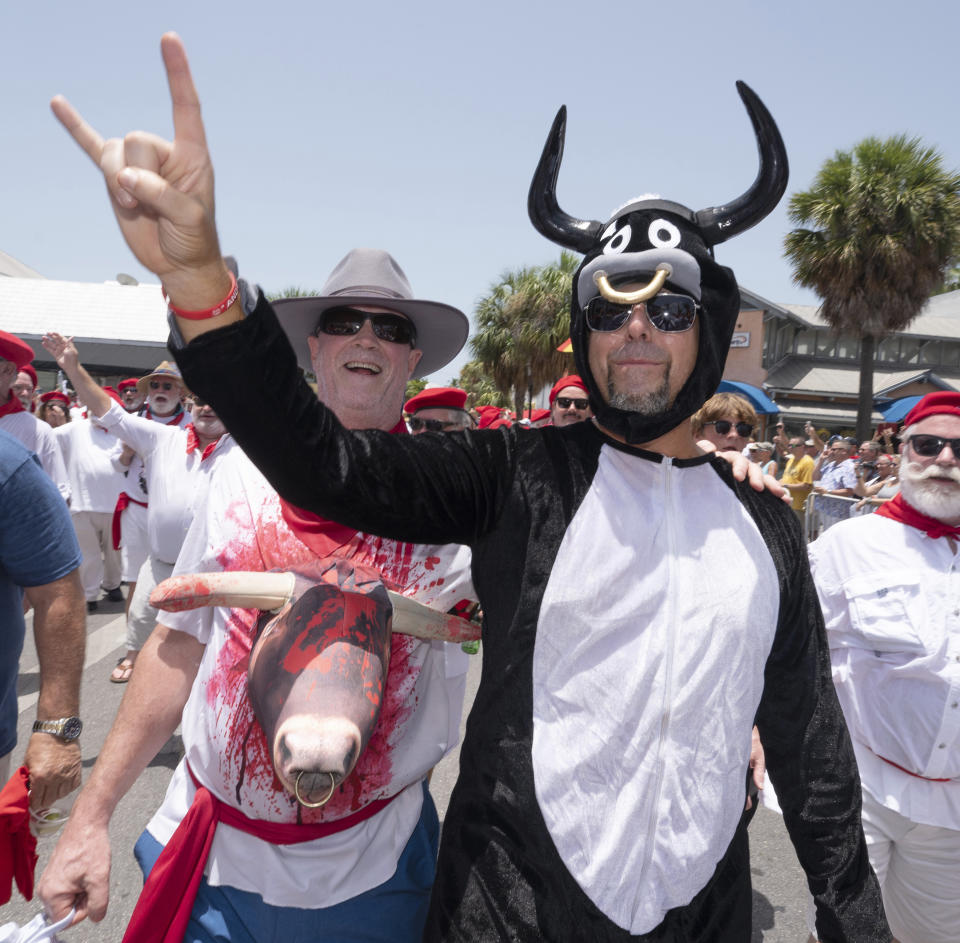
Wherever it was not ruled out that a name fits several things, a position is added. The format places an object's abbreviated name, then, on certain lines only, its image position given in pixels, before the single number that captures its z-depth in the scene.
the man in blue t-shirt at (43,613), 2.29
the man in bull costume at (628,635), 1.43
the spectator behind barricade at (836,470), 11.30
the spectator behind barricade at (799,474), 11.80
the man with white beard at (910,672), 2.69
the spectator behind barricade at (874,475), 10.38
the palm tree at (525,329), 28.31
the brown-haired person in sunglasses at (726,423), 4.46
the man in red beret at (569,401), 6.14
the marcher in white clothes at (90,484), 7.40
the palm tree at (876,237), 18.78
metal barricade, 8.49
